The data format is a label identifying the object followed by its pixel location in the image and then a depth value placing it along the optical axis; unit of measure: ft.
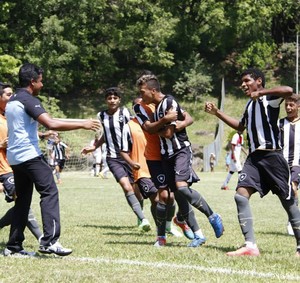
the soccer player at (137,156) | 34.86
